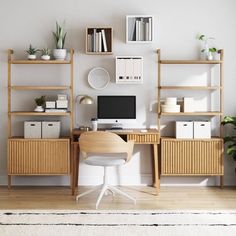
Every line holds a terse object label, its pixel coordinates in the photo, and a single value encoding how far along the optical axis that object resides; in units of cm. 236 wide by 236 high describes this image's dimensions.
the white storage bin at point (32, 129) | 535
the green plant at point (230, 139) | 525
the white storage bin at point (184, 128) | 535
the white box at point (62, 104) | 538
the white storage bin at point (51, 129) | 535
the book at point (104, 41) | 537
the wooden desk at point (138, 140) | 507
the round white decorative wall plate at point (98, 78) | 554
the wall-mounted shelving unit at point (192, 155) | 531
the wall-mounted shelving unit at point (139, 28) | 534
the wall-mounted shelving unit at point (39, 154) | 527
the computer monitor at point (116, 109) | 539
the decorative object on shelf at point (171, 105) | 534
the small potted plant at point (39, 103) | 537
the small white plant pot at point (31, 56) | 535
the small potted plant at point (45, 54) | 532
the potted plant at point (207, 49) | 537
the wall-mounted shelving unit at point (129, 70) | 539
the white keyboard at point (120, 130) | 513
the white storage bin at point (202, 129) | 536
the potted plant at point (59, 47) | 533
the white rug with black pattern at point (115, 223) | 377
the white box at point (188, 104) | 538
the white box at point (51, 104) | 537
